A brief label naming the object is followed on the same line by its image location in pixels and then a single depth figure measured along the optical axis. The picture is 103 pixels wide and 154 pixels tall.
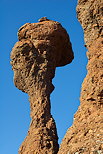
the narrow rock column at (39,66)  22.34
